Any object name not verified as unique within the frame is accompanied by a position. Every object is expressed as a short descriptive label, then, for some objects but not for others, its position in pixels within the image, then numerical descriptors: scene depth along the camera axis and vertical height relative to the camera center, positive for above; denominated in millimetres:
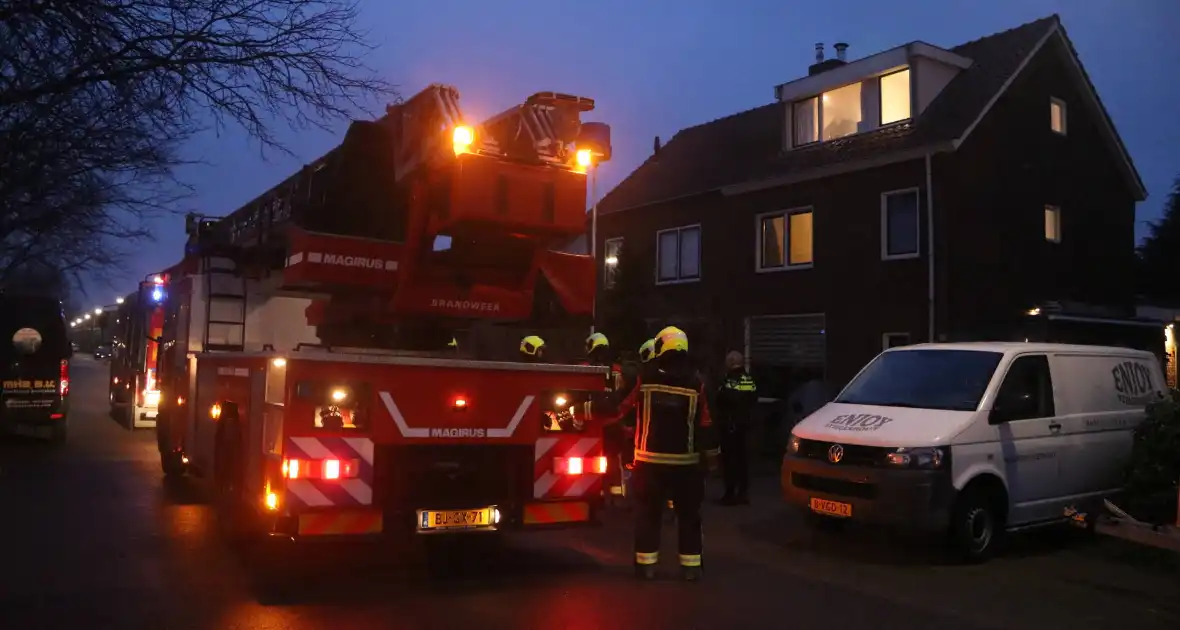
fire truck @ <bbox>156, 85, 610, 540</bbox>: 6797 +258
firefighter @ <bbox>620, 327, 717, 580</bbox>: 7508 -560
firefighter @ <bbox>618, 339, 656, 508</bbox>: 9716 -708
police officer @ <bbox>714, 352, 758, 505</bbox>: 11531 -461
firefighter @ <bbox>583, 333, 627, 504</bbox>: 7574 -197
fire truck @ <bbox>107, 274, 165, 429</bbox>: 15788 +368
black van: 16156 +124
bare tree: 8547 +2809
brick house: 18281 +3357
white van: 8352 -472
